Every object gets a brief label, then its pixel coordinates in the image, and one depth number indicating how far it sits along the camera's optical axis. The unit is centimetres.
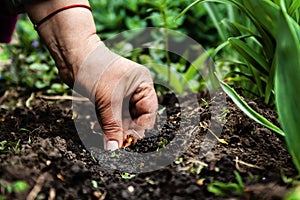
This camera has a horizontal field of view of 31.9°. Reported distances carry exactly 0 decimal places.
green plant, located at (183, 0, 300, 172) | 37
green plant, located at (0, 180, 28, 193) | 38
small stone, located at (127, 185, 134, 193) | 41
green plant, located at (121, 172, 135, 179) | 43
